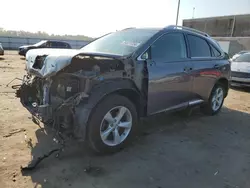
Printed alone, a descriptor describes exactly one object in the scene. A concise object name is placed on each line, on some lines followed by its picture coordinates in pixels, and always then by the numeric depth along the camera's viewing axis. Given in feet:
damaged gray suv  7.98
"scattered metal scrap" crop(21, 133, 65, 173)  7.55
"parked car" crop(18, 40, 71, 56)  46.60
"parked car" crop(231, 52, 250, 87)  23.57
